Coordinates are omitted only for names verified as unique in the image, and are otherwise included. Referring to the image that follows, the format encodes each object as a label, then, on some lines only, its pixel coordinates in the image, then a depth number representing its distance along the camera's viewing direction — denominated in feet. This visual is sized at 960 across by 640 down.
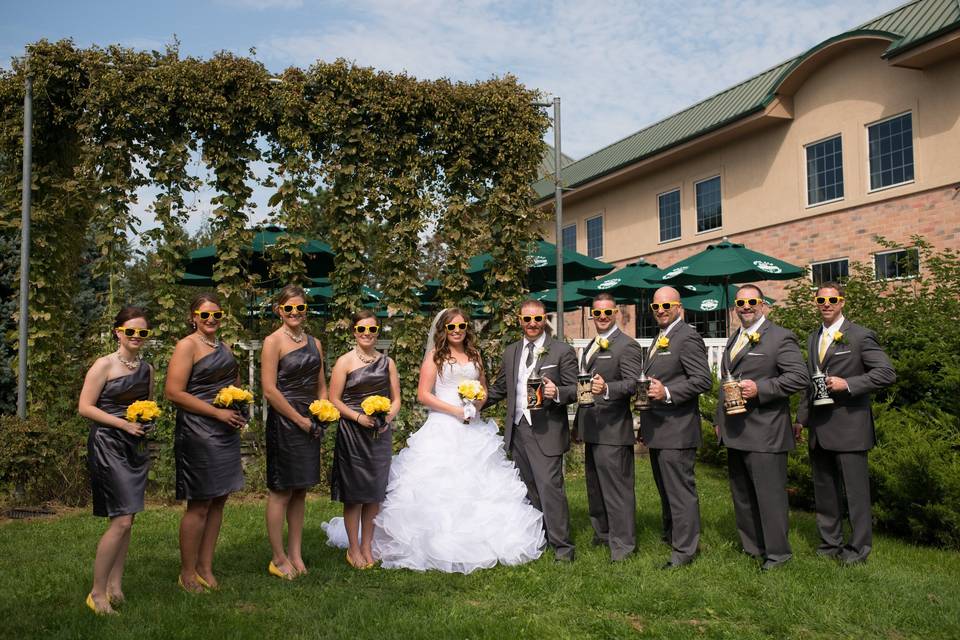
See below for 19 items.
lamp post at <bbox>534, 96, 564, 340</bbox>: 32.04
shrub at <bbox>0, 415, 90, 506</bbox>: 28.17
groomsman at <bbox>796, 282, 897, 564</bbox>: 19.62
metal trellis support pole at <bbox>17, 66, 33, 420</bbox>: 29.12
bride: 20.01
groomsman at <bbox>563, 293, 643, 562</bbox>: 20.80
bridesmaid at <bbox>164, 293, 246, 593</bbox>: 17.62
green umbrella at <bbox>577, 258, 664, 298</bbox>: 54.65
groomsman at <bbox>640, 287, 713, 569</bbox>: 20.02
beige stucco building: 55.16
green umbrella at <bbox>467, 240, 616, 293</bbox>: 34.14
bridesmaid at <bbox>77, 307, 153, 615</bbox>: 16.39
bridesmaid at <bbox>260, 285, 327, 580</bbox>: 19.31
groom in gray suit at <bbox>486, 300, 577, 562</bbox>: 20.81
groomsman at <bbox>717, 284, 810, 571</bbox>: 19.21
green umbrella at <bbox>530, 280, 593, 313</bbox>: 59.38
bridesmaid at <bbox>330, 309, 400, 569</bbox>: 20.49
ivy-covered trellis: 29.91
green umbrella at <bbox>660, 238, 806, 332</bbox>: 46.29
